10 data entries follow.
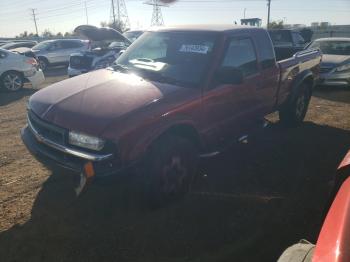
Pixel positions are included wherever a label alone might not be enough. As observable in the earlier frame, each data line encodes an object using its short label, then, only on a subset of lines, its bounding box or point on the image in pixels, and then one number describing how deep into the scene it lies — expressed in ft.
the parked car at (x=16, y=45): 55.26
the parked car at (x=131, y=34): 63.79
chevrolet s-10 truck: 11.50
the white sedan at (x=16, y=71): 38.14
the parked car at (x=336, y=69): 35.62
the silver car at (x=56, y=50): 63.26
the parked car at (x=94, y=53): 39.40
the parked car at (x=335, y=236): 5.20
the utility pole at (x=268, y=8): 164.94
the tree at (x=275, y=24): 166.48
